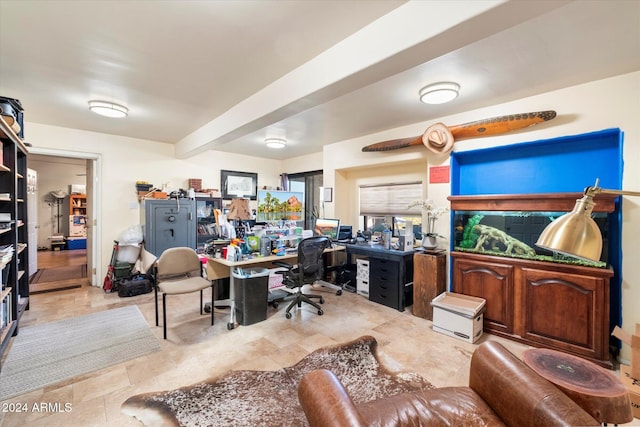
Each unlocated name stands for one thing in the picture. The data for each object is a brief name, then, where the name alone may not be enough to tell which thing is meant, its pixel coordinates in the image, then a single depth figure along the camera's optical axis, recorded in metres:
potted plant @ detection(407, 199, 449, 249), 3.59
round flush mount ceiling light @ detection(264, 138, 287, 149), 4.80
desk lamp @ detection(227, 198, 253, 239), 3.78
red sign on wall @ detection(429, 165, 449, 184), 3.70
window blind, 4.45
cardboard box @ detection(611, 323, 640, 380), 2.03
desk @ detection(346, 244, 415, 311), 3.70
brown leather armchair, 1.06
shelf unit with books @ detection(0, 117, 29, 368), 2.52
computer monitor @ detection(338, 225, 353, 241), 4.84
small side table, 1.18
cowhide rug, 1.81
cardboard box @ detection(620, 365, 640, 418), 1.89
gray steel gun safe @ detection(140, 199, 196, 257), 4.67
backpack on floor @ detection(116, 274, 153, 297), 4.20
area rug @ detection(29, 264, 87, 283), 5.08
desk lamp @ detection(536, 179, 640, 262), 0.99
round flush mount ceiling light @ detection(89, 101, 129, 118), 3.15
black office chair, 3.50
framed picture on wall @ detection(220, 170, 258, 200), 5.94
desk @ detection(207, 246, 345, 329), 3.17
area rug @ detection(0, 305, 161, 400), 2.23
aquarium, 2.57
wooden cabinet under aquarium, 2.42
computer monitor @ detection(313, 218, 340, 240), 4.77
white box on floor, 2.82
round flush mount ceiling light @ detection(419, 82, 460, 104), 2.64
